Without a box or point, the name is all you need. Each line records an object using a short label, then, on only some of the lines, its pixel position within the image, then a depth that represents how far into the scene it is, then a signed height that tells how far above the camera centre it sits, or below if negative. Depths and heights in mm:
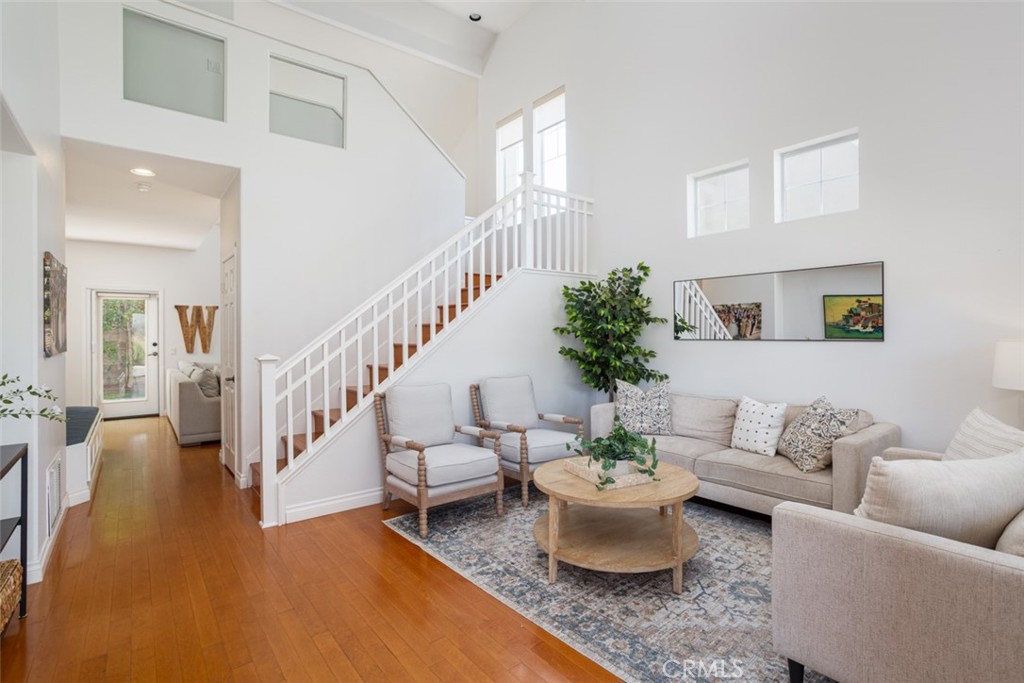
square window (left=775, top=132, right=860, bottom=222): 3678 +1252
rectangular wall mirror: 3564 +271
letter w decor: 8633 +283
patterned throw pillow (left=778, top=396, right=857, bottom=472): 3205 -635
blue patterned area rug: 2023 -1307
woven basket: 2031 -1054
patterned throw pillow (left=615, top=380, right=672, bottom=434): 4363 -627
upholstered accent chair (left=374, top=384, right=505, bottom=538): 3361 -826
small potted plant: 2826 -652
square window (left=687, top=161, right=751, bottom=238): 4367 +1275
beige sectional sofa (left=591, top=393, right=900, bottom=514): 2982 -858
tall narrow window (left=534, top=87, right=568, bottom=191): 6211 +2561
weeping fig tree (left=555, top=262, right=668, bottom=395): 4844 +132
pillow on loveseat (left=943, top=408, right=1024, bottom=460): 2020 -430
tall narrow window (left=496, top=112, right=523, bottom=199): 6910 +2653
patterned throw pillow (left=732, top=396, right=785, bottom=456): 3652 -668
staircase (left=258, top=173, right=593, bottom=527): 3518 +50
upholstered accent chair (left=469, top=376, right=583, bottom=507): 3955 -726
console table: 2195 -837
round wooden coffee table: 2510 -1105
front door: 8312 -205
